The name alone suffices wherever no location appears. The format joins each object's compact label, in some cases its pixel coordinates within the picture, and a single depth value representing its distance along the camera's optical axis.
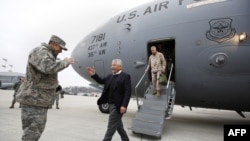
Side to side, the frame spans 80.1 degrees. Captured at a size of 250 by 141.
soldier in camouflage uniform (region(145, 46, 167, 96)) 4.70
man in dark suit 2.96
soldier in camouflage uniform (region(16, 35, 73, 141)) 2.19
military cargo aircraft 4.26
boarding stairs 3.96
